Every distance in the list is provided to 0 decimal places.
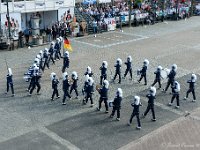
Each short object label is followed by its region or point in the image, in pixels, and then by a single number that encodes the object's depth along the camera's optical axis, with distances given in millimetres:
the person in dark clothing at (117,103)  15555
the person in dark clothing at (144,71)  19881
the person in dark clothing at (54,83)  17609
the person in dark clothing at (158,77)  19359
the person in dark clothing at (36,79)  18297
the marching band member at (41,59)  21609
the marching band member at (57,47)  24203
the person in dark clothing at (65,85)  17223
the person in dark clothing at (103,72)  19578
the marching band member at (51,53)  23272
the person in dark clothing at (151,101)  15547
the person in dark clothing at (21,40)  27675
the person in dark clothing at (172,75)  19016
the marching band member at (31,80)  18391
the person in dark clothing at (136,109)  14898
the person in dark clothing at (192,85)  17609
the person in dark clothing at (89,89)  16969
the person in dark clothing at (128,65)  20562
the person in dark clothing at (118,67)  20072
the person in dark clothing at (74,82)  17711
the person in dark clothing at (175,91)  16891
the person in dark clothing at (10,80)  18125
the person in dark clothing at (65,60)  21719
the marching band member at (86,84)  17062
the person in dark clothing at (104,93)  16303
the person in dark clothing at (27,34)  28641
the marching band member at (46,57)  22223
